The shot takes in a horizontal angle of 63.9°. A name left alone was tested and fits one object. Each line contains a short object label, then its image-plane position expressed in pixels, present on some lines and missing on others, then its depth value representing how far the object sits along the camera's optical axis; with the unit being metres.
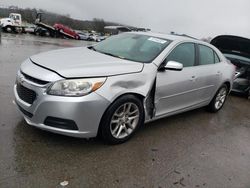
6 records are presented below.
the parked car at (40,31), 25.68
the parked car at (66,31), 27.52
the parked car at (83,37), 32.03
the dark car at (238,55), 5.74
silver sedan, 2.39
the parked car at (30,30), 26.51
